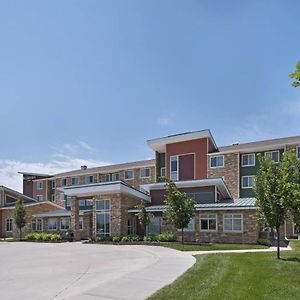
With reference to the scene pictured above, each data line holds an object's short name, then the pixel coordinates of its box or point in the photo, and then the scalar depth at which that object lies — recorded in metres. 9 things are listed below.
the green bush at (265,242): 26.70
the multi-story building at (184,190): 29.98
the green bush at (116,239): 30.49
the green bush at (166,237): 29.41
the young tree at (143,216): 32.19
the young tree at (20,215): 41.59
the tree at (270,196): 16.48
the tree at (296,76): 5.26
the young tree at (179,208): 26.91
